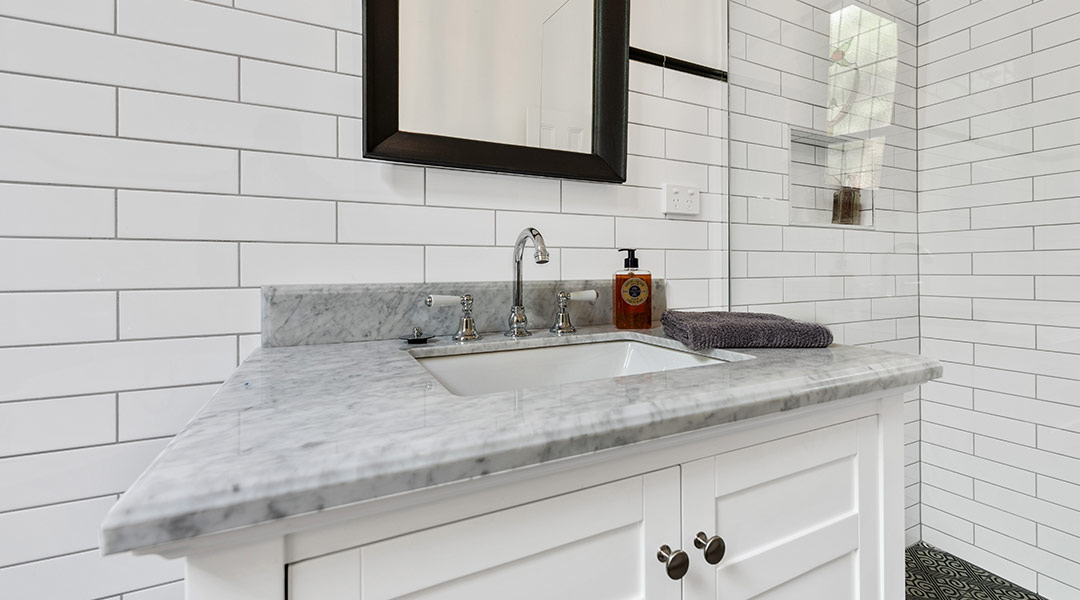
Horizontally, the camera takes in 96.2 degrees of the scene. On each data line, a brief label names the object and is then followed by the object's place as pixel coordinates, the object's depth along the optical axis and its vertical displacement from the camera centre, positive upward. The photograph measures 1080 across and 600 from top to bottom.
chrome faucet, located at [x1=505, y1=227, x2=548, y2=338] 1.00 -0.02
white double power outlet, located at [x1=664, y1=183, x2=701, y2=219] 1.33 +0.28
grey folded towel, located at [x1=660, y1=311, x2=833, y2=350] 0.80 -0.05
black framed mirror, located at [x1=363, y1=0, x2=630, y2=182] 0.97 +0.48
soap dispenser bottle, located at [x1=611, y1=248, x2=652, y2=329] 1.11 +0.00
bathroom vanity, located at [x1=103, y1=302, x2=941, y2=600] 0.35 -0.17
